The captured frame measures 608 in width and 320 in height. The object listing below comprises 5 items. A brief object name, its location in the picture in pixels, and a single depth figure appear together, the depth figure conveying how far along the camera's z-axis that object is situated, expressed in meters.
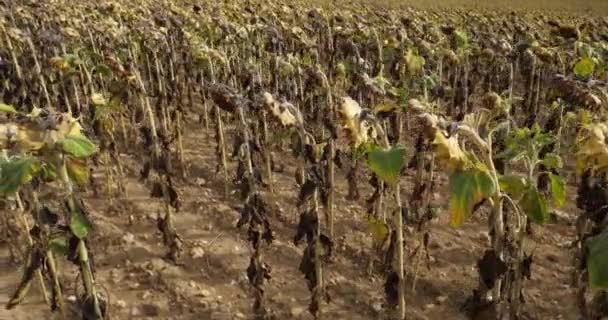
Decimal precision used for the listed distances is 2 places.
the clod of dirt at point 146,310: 4.01
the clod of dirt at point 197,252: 4.65
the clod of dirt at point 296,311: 4.04
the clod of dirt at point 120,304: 4.06
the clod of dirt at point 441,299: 4.16
